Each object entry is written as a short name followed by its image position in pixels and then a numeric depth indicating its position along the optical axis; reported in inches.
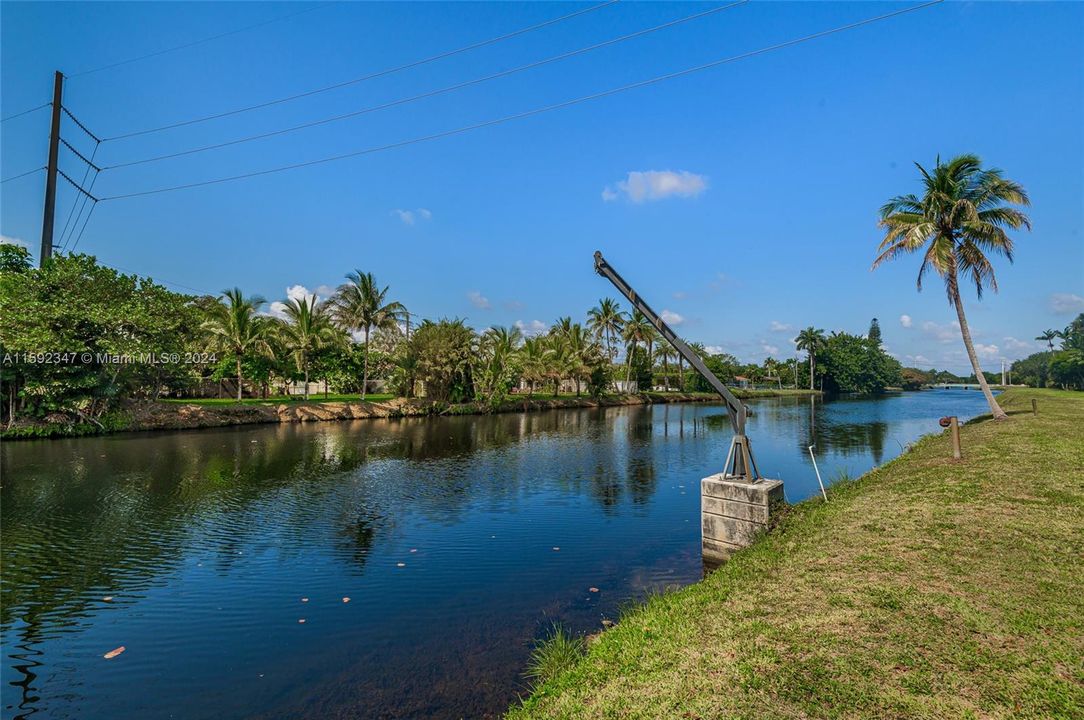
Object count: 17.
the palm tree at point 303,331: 1792.6
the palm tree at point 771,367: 5322.3
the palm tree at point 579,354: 2470.5
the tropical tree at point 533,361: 2315.5
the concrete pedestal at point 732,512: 380.5
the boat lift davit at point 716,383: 406.4
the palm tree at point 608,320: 3029.0
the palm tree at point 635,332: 3034.0
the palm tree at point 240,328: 1627.7
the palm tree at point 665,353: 3531.0
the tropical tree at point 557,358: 2389.3
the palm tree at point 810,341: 4328.2
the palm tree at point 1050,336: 5113.7
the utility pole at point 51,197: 1085.8
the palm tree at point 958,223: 922.7
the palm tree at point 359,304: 1930.4
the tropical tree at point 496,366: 2070.6
